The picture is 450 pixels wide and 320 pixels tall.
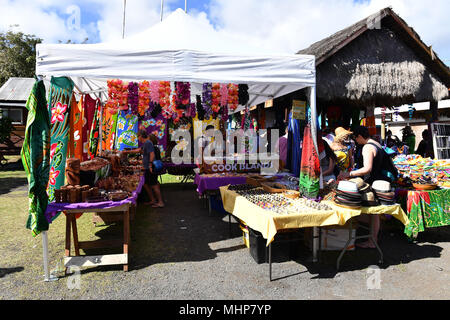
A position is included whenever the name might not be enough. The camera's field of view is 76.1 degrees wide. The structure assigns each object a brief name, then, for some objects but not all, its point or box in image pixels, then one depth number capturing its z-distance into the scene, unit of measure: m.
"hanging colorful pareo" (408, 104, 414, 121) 9.93
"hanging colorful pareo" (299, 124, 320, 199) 3.92
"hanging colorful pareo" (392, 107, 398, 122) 11.98
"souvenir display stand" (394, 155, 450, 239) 4.20
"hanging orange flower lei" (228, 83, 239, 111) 6.98
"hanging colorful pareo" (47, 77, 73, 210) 3.63
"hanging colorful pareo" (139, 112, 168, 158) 8.95
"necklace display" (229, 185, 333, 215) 3.22
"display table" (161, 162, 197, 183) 8.59
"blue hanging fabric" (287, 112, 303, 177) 5.15
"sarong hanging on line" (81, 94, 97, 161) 5.28
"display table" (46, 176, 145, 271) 3.33
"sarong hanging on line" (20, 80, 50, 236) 3.06
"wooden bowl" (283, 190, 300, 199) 3.85
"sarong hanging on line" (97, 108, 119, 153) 8.43
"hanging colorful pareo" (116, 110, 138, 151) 8.51
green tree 24.98
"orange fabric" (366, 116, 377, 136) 7.45
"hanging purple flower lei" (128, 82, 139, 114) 6.77
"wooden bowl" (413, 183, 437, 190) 4.30
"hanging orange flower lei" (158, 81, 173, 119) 6.94
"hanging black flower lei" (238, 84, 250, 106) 6.80
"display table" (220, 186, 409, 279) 2.98
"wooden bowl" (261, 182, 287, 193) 4.04
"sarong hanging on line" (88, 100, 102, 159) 5.74
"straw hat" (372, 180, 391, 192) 3.47
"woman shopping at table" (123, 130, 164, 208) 6.02
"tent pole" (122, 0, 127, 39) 7.59
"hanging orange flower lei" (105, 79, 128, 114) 6.47
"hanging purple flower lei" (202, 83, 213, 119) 7.11
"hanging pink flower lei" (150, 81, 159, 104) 7.08
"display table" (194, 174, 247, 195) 5.66
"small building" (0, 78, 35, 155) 15.46
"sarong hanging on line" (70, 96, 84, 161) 5.00
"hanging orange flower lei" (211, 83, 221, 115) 7.06
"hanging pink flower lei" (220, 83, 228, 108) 7.12
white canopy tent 3.45
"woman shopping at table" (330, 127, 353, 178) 4.24
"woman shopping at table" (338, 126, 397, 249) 3.73
